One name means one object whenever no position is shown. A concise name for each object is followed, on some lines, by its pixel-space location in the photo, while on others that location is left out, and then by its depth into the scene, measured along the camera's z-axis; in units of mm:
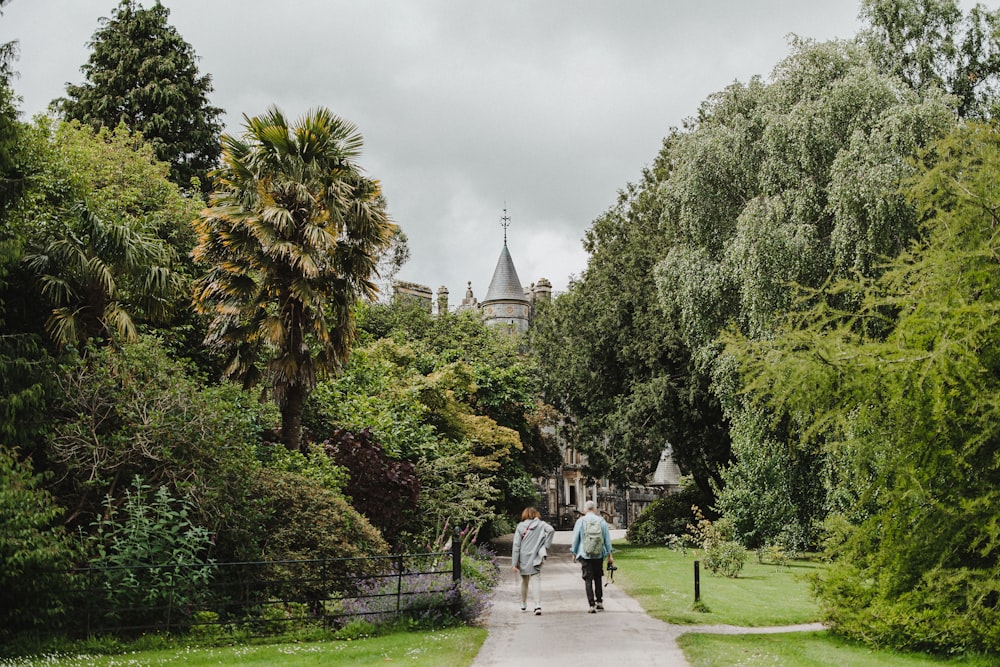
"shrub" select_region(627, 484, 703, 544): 34312
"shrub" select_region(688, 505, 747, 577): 19953
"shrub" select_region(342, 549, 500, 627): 12312
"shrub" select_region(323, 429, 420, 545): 18172
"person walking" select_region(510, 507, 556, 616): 13461
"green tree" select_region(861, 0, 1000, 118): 22703
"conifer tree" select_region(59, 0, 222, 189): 32344
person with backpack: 13406
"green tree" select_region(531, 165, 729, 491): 30266
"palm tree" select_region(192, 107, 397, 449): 16031
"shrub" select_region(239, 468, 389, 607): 13203
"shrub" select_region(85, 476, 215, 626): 11562
